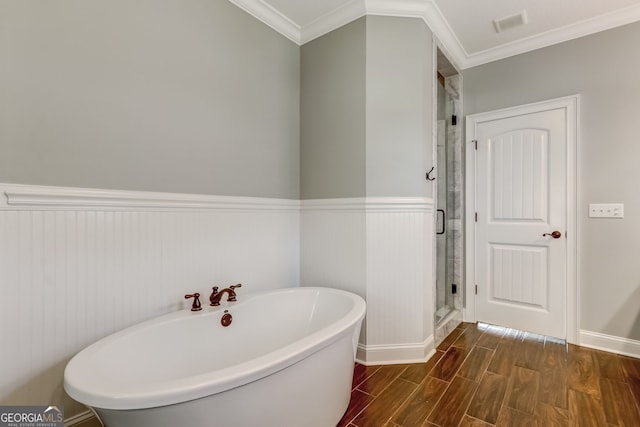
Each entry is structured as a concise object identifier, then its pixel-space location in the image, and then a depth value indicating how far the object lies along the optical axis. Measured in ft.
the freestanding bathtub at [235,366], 2.95
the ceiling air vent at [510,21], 7.39
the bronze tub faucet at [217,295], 5.64
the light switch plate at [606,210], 7.27
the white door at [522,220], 8.07
